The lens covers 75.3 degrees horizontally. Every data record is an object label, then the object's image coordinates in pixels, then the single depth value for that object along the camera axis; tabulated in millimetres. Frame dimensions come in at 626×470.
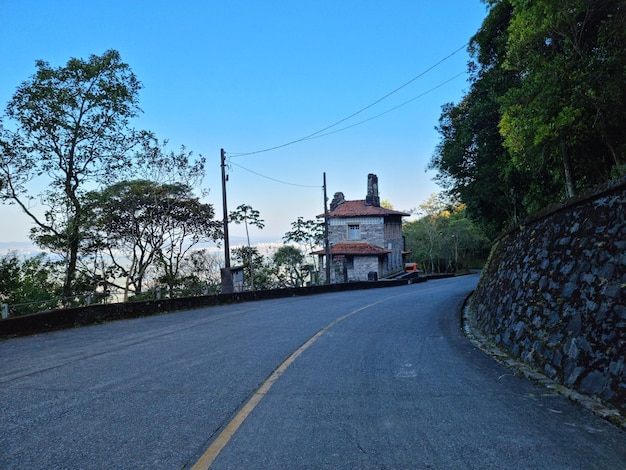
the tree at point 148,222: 22750
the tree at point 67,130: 16000
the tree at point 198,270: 26558
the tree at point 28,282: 17533
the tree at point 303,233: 40312
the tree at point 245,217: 32531
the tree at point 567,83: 9219
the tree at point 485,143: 15984
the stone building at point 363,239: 42625
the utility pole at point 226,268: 21234
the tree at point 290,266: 37156
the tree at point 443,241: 62531
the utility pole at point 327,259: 31894
